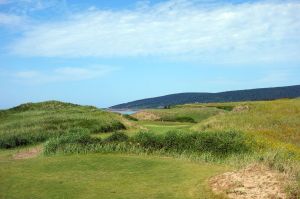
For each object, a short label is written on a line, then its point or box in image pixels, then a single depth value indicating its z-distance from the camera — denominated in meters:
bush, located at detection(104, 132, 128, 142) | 27.34
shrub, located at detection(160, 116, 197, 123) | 61.04
